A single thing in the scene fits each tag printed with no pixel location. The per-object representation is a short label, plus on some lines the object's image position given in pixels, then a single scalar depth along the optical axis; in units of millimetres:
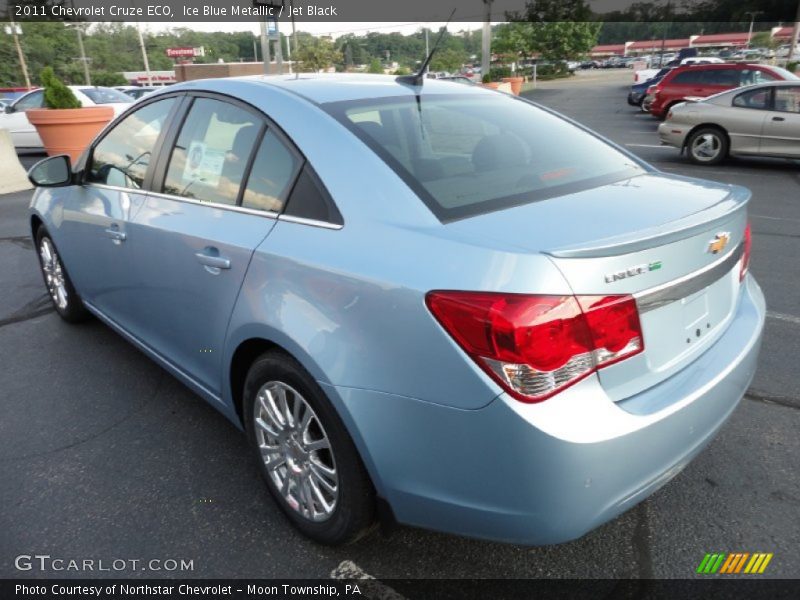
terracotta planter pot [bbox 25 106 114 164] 10539
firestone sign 84188
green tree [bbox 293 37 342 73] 46650
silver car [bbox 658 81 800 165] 9680
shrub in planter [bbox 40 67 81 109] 10656
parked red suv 14141
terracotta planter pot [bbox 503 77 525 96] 29011
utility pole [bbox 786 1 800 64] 34406
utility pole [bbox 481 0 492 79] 27781
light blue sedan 1632
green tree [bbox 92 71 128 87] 53969
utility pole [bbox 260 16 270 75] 17805
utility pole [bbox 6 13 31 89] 33562
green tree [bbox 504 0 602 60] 58031
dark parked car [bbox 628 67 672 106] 21484
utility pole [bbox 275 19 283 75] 17656
